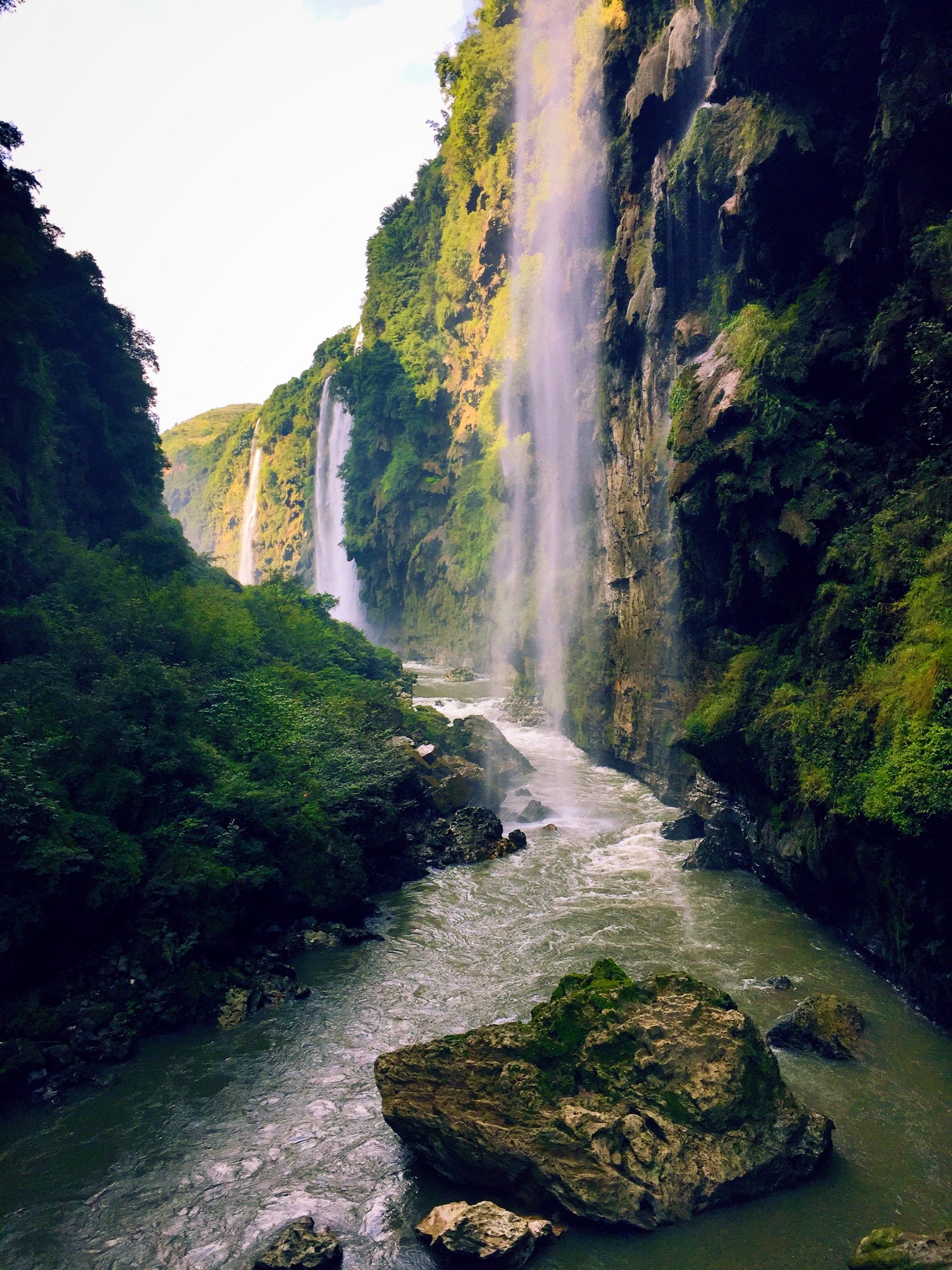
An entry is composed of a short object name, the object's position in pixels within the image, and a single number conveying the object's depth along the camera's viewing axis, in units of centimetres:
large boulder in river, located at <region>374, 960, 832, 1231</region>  809
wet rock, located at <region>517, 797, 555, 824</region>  2328
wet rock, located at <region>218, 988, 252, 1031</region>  1224
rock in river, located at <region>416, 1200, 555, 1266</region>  748
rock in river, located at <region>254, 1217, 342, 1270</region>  746
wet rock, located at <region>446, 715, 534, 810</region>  2672
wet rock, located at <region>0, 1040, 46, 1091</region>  1025
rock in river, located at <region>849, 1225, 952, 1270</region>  677
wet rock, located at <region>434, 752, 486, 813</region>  2298
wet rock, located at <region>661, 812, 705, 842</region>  2044
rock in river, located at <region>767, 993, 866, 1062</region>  1081
